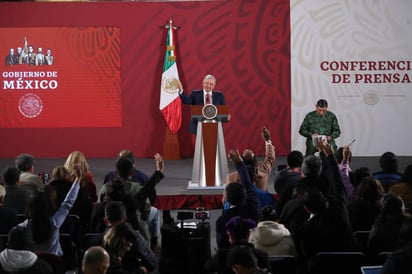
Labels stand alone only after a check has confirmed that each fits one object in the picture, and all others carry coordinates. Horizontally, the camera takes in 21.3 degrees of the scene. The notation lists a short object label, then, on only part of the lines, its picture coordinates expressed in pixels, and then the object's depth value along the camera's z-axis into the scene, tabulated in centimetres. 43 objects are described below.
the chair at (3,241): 805
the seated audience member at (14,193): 960
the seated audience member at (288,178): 968
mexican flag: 1832
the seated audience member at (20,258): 663
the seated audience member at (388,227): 761
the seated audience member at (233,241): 703
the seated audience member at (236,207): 820
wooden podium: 1362
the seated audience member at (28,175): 1041
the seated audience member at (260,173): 961
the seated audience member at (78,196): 940
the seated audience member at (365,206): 855
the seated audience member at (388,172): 1025
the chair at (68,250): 858
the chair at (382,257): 727
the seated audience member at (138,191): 878
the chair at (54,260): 727
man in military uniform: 1485
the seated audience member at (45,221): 792
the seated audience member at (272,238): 776
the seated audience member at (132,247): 743
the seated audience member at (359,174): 982
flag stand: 1859
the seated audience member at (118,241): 671
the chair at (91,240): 768
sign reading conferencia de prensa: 1862
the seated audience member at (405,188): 930
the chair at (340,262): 726
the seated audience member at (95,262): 609
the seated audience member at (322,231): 777
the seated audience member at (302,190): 849
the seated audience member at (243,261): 604
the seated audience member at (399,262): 609
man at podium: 1448
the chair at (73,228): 903
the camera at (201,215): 959
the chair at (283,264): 741
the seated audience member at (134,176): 1021
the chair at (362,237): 834
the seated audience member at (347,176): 1020
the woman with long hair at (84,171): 1030
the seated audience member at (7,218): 857
